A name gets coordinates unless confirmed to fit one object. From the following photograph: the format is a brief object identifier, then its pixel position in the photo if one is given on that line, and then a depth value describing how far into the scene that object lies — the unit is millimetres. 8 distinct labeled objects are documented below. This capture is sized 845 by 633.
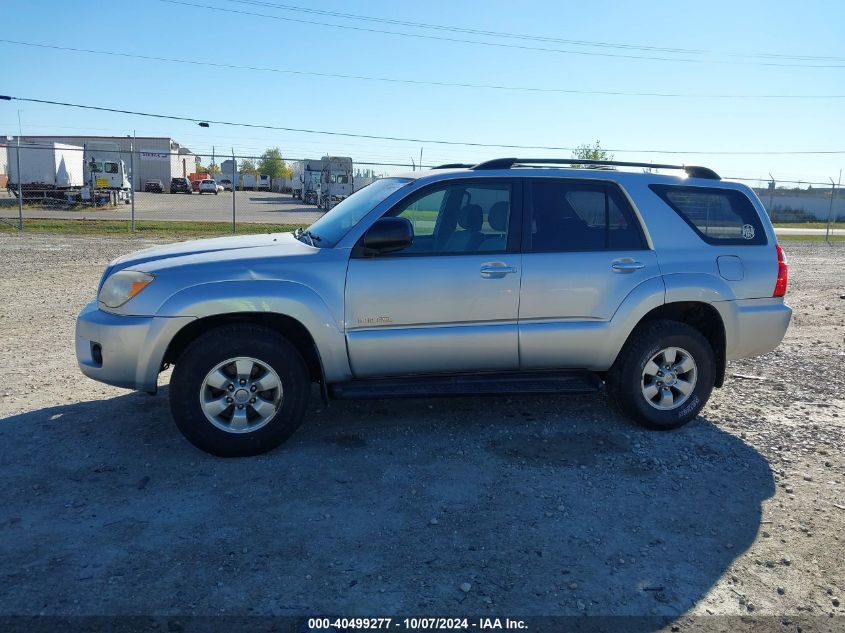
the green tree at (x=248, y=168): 85138
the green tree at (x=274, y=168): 82250
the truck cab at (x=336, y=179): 36812
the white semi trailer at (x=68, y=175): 34469
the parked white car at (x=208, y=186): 57219
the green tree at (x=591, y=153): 44325
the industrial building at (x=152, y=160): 57706
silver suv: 4484
